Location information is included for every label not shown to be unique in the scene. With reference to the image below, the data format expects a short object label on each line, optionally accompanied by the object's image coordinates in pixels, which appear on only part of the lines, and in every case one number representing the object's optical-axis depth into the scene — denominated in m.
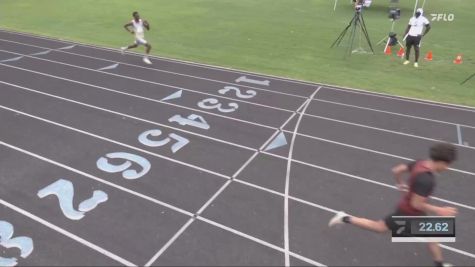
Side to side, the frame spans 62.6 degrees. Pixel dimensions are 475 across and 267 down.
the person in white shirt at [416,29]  13.87
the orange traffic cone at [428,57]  15.28
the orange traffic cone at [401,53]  15.75
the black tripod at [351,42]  15.46
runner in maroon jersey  4.48
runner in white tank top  14.80
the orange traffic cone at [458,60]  14.92
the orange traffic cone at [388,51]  16.06
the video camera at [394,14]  15.65
